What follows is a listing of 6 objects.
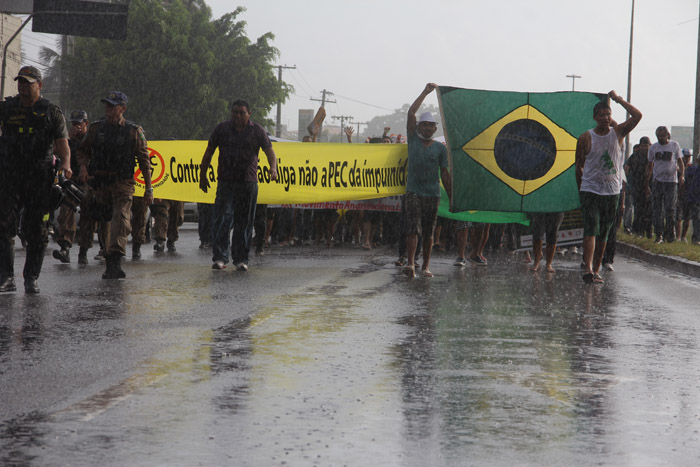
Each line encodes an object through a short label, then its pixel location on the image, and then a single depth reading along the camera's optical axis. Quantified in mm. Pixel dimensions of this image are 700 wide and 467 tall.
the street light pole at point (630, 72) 50869
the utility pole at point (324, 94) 135000
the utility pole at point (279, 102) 68450
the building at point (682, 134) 165950
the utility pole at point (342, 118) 159388
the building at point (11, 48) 57562
